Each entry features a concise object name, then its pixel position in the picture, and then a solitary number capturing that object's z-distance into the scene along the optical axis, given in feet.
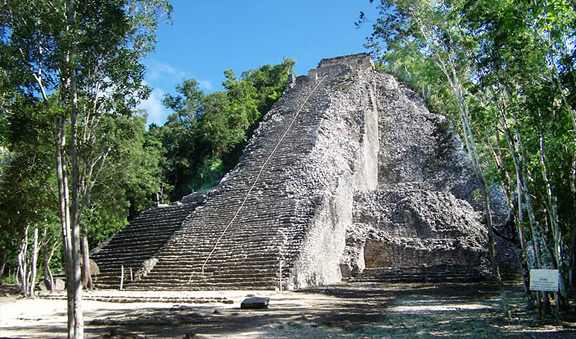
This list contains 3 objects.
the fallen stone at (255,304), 29.58
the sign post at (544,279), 20.84
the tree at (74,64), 21.01
